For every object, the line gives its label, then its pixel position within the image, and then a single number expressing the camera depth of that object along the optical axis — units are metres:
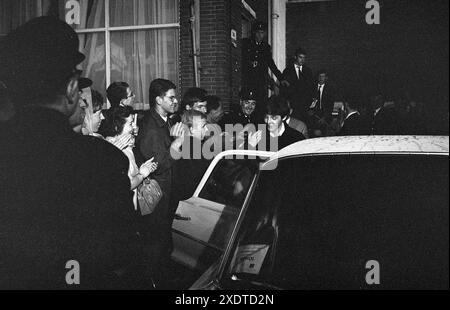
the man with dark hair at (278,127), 5.43
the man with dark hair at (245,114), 6.80
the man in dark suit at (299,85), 8.59
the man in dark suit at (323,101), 8.86
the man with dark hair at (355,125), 6.43
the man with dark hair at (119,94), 5.68
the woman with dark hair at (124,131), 4.21
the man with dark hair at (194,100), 5.54
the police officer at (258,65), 8.38
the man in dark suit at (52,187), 1.87
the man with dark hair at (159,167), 4.39
